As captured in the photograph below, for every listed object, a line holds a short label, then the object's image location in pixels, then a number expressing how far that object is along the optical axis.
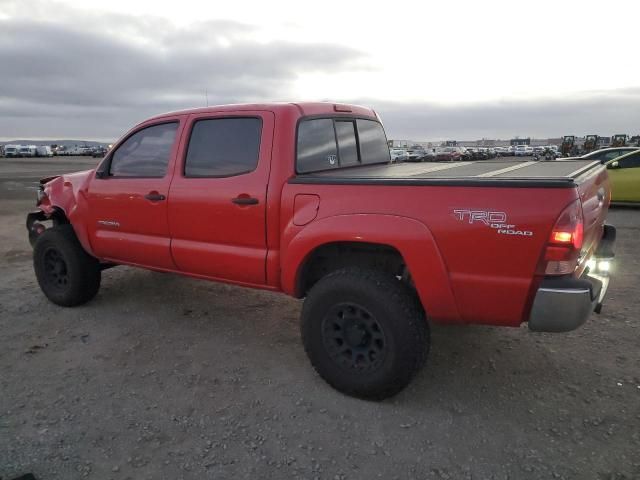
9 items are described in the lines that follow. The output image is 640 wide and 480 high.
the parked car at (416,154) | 42.89
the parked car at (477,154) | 42.36
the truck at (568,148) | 42.66
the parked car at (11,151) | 54.19
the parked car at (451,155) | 39.90
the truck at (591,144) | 45.84
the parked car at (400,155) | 41.19
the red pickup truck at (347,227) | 2.54
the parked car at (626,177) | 10.34
